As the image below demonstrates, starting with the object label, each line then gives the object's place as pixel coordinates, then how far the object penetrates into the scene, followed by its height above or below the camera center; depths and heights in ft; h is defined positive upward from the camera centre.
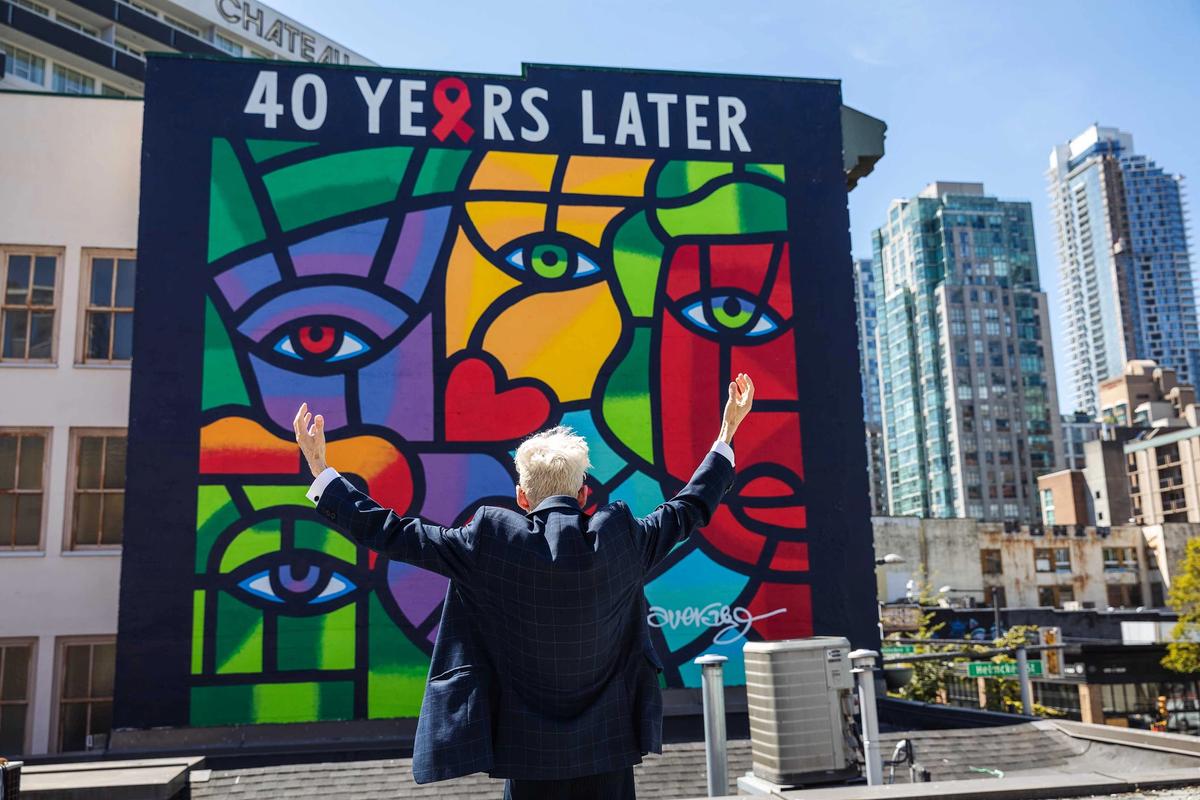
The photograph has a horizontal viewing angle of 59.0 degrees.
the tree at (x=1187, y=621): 121.60 -6.61
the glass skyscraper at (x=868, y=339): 571.28 +129.30
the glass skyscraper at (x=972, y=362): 426.10 +86.50
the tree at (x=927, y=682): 83.25 -8.17
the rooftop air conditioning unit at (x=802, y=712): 29.89 -3.71
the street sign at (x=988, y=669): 52.85 -4.67
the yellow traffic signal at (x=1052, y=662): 112.47 -9.51
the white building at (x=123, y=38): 151.33 +86.07
